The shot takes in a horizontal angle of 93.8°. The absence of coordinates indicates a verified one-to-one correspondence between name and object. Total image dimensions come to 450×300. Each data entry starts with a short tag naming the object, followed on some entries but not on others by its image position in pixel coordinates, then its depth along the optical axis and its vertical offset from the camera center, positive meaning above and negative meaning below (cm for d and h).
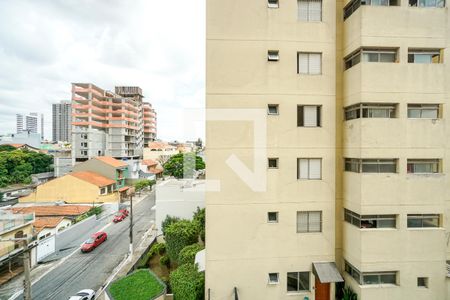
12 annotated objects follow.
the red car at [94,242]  2011 -915
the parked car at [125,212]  3092 -917
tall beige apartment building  831 +18
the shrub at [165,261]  1510 -796
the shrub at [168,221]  1806 -612
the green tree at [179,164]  4301 -327
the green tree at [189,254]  1201 -603
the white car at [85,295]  1245 -880
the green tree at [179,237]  1410 -588
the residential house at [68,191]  3234 -644
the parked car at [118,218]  2877 -938
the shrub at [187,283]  950 -622
